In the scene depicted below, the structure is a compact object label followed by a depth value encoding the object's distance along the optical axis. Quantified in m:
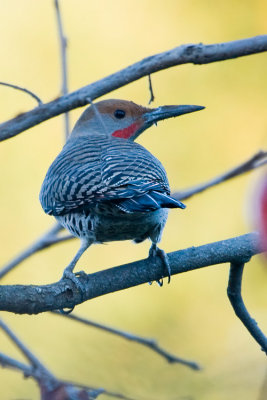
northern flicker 6.41
